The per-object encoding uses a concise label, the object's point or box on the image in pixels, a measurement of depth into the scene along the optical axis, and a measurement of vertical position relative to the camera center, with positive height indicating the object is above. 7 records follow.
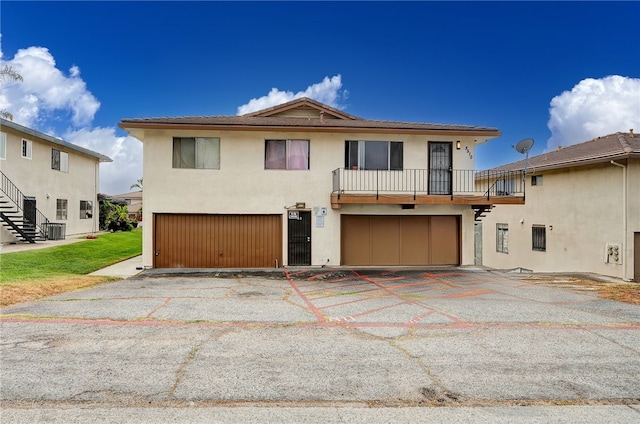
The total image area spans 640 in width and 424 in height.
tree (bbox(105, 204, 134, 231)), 29.67 -0.46
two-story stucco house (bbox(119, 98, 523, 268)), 14.30 +0.97
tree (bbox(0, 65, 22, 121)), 20.55 +7.65
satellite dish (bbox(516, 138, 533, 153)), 15.24 +2.79
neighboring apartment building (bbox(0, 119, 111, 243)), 19.53 +1.66
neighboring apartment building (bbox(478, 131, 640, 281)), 14.00 +0.00
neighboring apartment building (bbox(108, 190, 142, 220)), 55.07 +2.25
